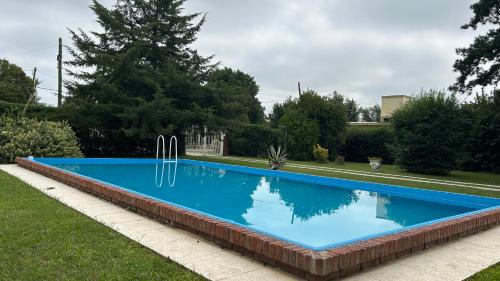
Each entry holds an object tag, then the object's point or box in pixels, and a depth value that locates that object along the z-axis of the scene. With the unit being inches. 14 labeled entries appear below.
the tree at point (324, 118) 944.3
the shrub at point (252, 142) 1014.4
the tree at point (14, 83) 1470.2
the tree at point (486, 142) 716.7
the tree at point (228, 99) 811.4
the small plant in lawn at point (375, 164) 667.4
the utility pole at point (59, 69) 1014.6
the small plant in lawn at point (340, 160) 855.2
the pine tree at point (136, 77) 721.0
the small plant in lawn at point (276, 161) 615.8
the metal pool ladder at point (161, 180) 457.0
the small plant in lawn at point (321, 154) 859.9
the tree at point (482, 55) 579.5
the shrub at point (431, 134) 630.5
